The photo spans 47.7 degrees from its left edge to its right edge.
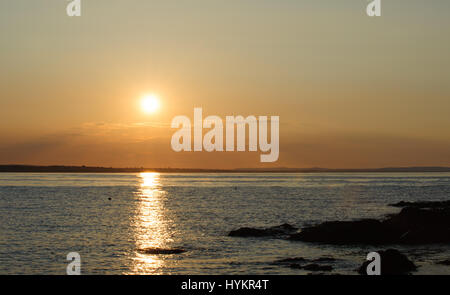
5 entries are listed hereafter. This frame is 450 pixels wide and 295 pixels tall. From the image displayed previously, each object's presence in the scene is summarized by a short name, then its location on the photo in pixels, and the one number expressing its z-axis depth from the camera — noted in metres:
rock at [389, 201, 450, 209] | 74.06
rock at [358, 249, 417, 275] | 28.73
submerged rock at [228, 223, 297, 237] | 45.89
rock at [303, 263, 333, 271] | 29.83
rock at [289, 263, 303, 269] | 30.54
